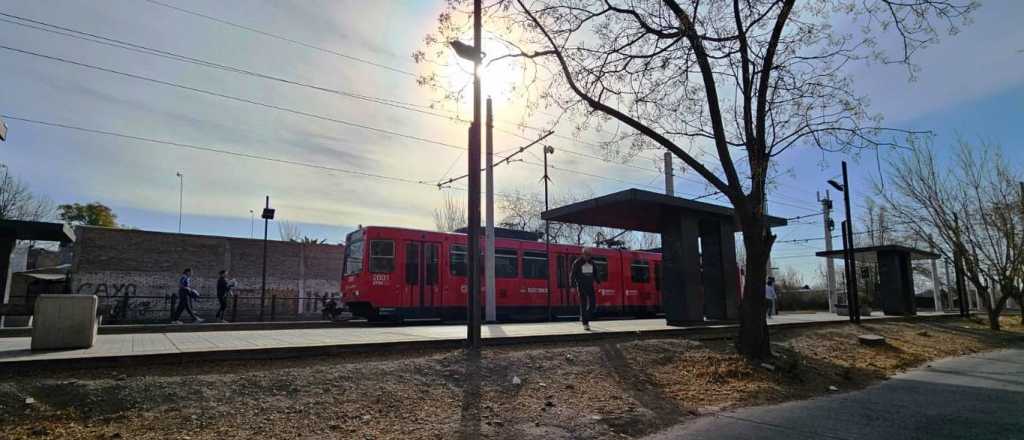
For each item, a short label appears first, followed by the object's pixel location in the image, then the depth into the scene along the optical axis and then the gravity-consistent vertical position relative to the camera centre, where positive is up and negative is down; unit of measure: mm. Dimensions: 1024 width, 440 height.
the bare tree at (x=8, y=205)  36750 +5619
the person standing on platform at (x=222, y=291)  18812 -17
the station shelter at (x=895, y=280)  25219 +255
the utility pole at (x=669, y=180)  29916 +5620
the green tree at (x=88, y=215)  49906 +6688
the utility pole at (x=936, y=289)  35250 -212
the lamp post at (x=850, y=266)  18875 +700
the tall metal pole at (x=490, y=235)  15438 +1506
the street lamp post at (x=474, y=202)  8812 +1364
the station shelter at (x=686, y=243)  14828 +1215
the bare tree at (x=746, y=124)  10617 +3100
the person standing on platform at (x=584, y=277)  13109 +253
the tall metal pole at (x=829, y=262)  34031 +1429
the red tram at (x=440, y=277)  16719 +362
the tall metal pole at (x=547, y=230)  18025 +1784
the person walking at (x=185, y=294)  15930 -88
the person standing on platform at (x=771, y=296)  22547 -372
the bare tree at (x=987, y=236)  22016 +1924
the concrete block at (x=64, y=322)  6801 -369
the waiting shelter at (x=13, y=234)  14062 +1474
